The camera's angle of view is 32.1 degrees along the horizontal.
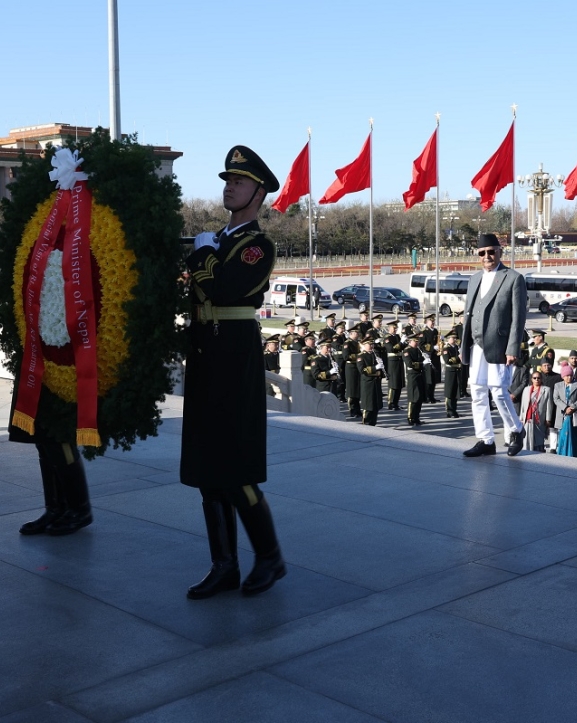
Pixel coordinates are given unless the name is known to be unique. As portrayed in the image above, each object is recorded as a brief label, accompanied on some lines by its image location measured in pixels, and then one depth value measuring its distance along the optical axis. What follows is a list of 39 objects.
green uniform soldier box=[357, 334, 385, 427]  18.28
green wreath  4.06
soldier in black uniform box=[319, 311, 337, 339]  22.60
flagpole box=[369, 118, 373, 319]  29.38
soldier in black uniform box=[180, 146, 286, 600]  4.11
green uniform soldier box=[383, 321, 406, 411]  20.61
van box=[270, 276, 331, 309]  44.94
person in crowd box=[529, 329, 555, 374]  16.73
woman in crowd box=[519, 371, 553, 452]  12.77
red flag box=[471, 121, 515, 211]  27.52
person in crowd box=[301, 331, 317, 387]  19.22
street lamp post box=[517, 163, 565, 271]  50.84
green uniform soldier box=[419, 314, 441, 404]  20.75
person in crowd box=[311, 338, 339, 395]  18.98
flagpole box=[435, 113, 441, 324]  29.22
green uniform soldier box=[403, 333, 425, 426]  18.69
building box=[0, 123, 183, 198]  36.36
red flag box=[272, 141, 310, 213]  30.48
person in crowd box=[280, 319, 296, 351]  21.81
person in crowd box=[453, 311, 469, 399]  20.16
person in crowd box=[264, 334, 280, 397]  18.75
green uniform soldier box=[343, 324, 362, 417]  19.44
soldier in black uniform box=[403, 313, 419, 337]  25.17
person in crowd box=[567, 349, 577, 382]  14.41
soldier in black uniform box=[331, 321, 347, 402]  20.36
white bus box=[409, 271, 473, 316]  41.84
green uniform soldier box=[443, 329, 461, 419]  19.33
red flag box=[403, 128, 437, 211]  29.08
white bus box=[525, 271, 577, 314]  41.44
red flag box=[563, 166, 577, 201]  28.23
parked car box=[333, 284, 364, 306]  46.42
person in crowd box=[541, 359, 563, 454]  12.87
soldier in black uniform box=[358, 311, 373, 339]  24.03
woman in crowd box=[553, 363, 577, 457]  11.53
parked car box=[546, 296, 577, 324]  38.59
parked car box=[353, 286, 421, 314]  43.94
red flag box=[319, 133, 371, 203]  29.39
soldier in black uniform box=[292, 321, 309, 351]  21.28
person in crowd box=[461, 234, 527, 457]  6.61
